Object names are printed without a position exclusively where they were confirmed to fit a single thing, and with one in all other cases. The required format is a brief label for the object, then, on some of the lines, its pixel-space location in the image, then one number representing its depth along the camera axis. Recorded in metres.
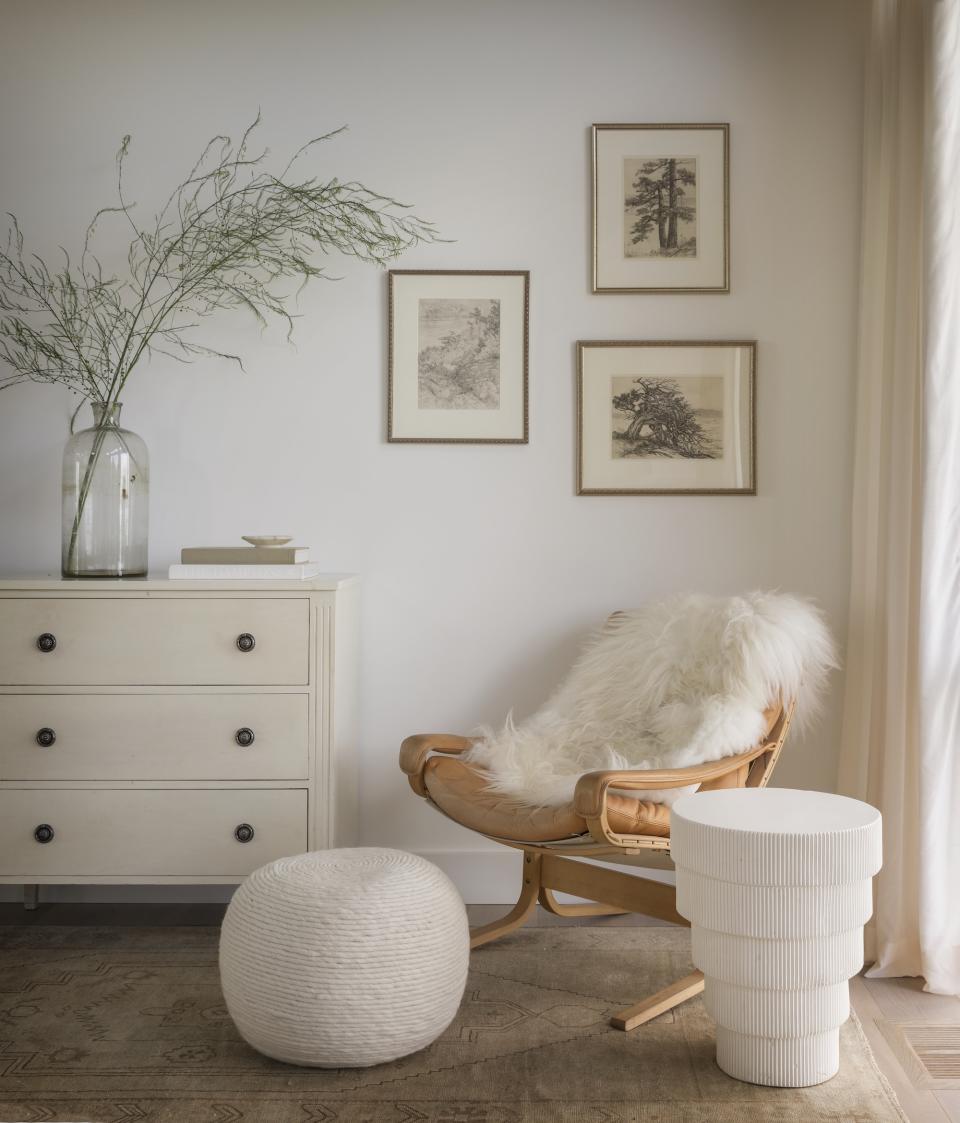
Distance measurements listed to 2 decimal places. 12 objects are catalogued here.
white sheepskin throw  2.57
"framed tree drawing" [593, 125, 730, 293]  3.28
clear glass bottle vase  2.97
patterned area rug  2.03
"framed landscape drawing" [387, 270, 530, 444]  3.30
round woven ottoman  2.11
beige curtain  2.58
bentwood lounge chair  2.36
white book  2.87
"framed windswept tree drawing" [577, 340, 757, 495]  3.28
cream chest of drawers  2.81
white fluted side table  2.03
